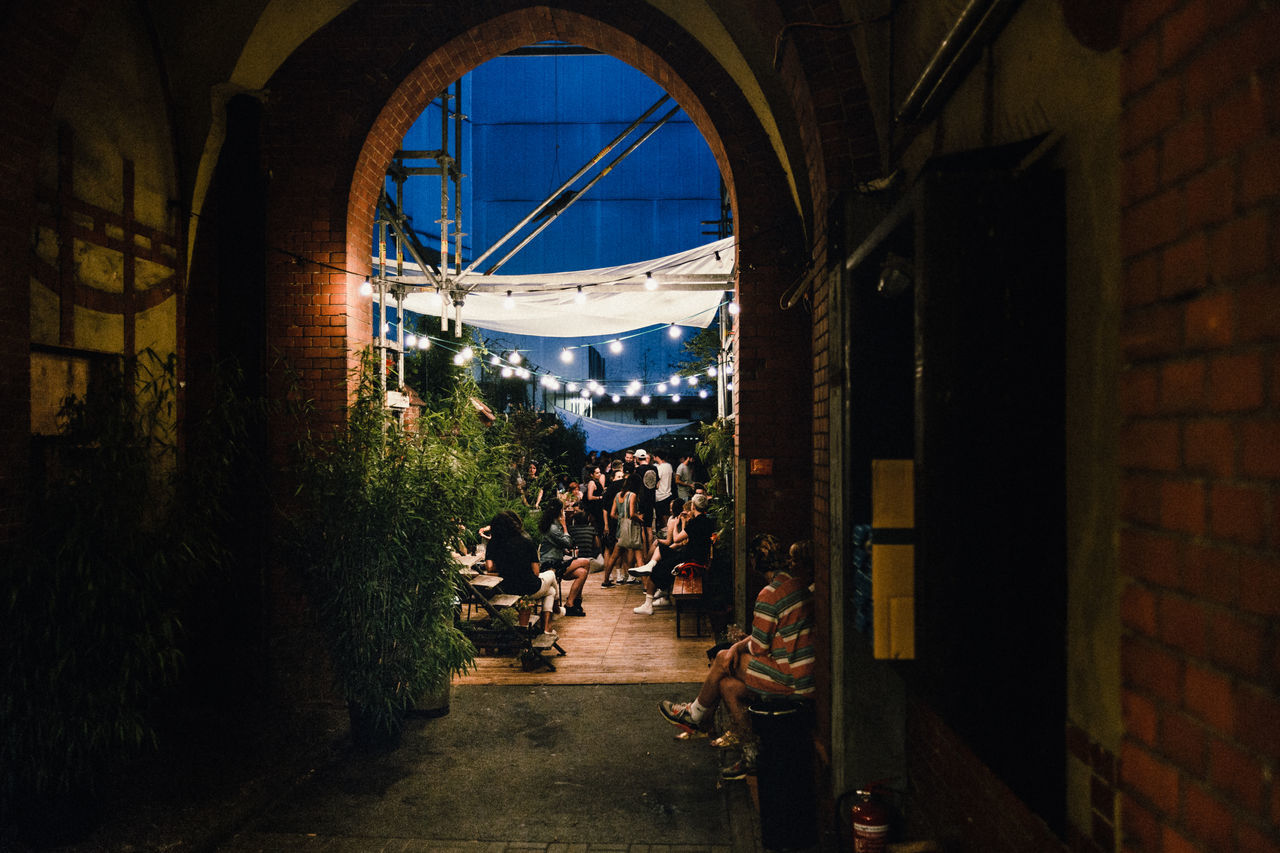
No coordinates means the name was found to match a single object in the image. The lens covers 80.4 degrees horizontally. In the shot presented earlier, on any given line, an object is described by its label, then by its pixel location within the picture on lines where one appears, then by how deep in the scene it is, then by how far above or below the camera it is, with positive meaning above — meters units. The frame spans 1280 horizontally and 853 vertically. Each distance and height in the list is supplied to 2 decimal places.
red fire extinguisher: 3.08 -1.59
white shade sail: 8.40 +1.71
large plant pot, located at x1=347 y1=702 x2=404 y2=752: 5.46 -2.09
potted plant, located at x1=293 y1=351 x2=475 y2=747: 5.27 -0.83
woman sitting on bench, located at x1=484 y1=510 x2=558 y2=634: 8.05 -1.29
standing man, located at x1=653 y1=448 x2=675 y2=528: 12.85 -0.87
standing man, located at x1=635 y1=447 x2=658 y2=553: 12.36 -0.92
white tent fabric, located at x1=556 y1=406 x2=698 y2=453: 21.20 +0.20
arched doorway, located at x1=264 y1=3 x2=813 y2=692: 6.29 +2.29
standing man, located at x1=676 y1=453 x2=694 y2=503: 12.82 -0.69
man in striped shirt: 4.45 -1.19
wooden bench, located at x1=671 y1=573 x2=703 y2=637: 8.05 -1.63
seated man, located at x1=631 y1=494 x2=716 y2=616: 8.84 -1.36
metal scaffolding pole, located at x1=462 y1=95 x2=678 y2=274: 7.81 +2.65
